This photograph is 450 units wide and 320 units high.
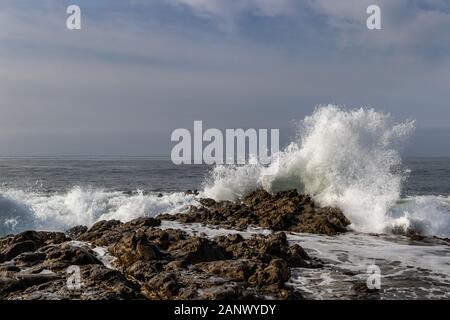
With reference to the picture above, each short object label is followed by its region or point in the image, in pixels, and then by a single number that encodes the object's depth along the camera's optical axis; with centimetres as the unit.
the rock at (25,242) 1049
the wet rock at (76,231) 1503
